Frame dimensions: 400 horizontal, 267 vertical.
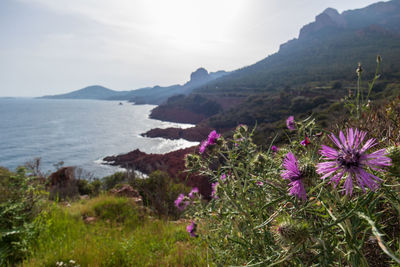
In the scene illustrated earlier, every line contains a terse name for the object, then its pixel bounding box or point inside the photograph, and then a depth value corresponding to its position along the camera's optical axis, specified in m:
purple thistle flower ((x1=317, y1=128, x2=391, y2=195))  0.63
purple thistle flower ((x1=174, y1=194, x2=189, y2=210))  2.47
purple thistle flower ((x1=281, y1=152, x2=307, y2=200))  0.77
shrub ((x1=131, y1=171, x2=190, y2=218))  5.86
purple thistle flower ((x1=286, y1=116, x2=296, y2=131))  1.62
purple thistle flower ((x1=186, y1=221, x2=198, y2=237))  2.12
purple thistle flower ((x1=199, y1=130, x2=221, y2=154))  1.52
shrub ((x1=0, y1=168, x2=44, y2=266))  2.71
